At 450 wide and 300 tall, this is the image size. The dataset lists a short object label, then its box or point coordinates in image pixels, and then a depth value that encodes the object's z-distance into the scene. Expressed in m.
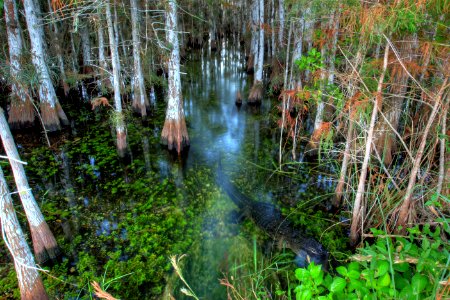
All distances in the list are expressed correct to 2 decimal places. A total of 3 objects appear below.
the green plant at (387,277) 2.14
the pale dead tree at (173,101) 7.80
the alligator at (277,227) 5.03
